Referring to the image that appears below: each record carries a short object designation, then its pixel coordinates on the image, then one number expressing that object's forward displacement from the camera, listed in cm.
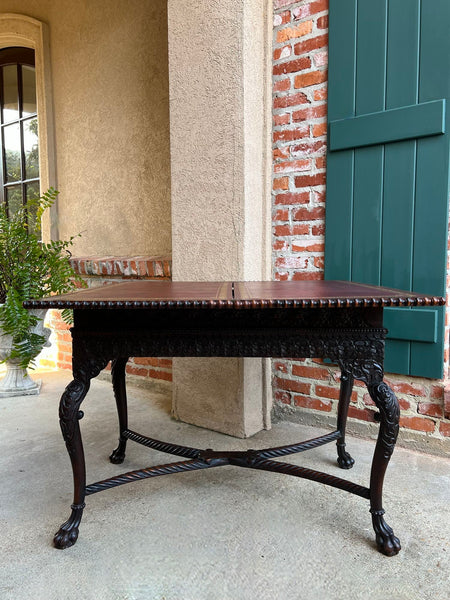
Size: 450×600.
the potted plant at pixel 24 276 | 288
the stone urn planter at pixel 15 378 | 321
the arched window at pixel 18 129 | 445
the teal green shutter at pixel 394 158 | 199
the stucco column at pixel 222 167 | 223
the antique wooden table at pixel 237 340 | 141
